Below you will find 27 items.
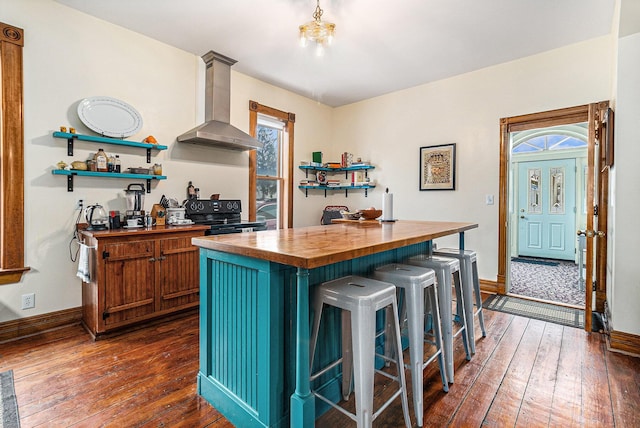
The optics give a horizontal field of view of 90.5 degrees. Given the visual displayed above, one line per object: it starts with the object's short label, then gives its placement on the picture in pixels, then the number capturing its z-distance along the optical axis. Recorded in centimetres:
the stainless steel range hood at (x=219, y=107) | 358
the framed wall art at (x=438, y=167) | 430
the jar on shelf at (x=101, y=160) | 292
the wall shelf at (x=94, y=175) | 275
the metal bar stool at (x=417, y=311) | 164
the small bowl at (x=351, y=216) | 302
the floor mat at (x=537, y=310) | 306
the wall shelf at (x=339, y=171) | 510
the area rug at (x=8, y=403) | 162
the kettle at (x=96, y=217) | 280
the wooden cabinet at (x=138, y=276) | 256
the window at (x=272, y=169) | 443
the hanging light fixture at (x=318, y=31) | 255
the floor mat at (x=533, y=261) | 592
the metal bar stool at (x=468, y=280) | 235
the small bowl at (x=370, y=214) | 294
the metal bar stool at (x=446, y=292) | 201
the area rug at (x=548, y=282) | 382
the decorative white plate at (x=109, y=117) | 291
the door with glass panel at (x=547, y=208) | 603
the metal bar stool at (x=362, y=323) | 136
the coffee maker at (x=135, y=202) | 305
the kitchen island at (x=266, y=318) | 136
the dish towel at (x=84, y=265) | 261
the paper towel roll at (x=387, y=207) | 280
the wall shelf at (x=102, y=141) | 277
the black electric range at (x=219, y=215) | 338
